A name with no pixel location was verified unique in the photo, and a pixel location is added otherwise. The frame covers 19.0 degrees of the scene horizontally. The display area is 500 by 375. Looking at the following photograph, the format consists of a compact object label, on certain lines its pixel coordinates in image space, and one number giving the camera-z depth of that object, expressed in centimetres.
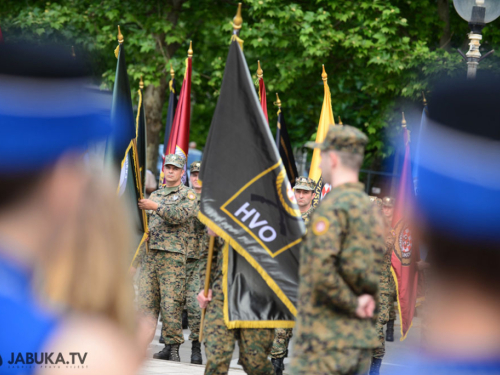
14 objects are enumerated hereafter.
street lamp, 1827
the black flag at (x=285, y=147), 2096
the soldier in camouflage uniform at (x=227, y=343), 1055
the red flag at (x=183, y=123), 2031
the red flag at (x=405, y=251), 1910
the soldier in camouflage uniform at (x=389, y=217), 2261
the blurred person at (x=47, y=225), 506
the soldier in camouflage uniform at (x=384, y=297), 1686
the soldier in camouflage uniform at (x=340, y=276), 747
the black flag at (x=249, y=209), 1031
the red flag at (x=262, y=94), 1960
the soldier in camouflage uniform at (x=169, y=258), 1644
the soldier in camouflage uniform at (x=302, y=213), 1606
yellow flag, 2091
